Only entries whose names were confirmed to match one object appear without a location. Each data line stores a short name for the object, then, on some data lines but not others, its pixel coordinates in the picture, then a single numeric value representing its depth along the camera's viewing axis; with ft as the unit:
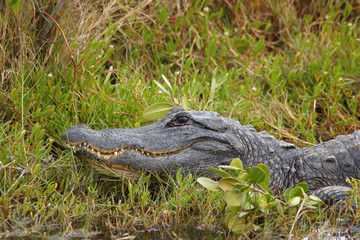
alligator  27.86
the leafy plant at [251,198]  24.66
